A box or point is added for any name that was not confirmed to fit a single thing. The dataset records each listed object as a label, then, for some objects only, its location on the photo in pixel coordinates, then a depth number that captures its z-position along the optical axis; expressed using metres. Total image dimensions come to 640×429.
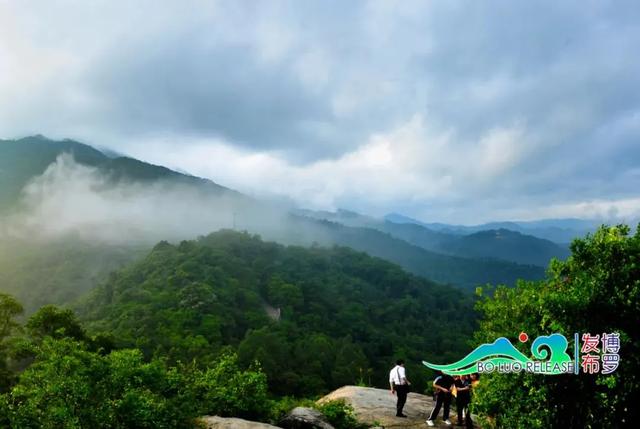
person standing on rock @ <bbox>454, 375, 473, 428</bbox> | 13.53
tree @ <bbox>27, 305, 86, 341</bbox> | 33.12
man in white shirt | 15.00
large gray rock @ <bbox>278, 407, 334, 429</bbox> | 13.66
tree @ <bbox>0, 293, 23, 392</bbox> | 30.62
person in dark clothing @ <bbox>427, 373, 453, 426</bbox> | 14.13
